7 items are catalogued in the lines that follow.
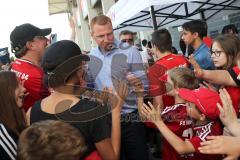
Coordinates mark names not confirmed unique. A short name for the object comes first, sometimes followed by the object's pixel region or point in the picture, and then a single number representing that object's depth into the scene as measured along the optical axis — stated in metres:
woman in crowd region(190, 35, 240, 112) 1.59
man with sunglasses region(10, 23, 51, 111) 1.72
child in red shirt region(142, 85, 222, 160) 1.43
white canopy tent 4.36
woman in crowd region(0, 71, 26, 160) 1.19
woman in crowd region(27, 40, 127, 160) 1.19
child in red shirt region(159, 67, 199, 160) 1.71
